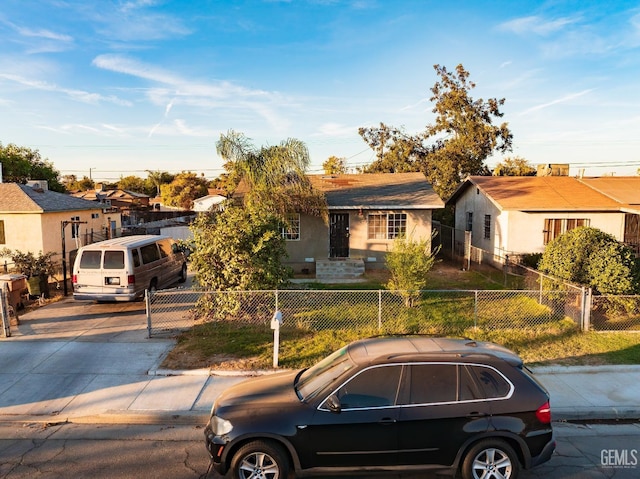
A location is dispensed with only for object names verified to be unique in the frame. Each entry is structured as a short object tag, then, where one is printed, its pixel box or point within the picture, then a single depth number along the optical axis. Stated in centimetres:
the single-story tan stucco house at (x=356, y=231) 1798
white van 1168
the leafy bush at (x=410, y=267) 1102
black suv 458
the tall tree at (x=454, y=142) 3198
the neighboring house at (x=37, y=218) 1614
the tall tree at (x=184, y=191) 5456
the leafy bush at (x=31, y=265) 1357
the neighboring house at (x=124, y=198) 4287
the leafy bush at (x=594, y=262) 1046
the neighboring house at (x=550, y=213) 1769
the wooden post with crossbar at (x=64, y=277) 1398
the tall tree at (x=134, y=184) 7656
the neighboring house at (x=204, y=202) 4549
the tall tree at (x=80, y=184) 7103
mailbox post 805
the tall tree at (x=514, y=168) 3709
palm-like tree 1570
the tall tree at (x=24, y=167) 3534
